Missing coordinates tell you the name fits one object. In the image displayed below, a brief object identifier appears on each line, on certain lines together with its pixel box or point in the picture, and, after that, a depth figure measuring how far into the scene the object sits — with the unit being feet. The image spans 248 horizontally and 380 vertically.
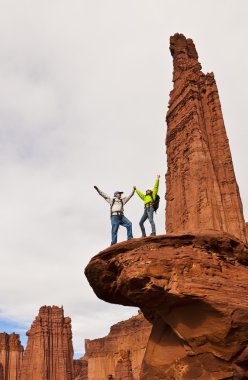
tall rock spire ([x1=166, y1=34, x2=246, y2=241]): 63.00
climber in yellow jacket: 42.34
